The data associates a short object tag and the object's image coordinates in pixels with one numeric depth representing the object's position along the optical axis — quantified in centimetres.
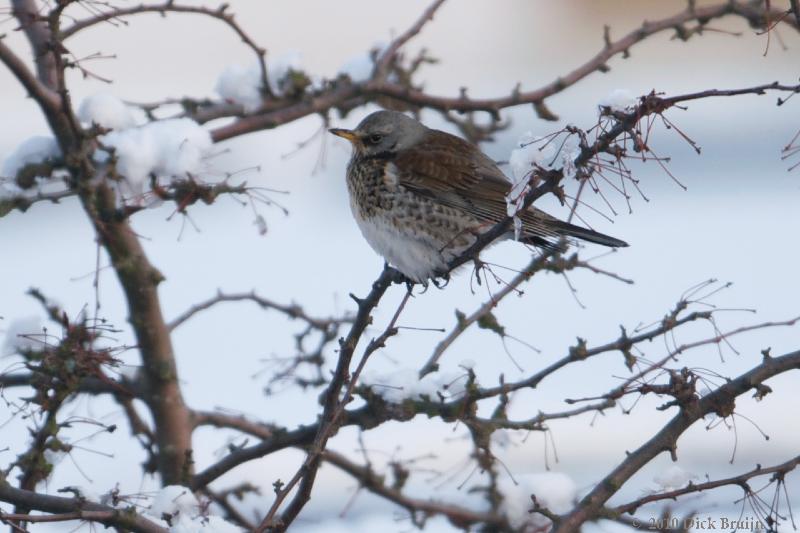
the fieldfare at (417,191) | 674
